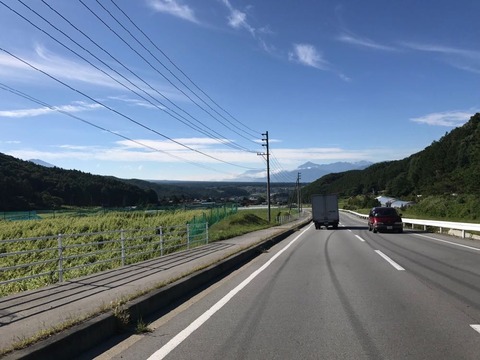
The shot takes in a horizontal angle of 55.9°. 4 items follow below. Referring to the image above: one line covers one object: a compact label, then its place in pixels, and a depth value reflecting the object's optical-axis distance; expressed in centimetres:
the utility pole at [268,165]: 5141
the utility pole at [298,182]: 11306
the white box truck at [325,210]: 4056
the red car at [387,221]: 3062
